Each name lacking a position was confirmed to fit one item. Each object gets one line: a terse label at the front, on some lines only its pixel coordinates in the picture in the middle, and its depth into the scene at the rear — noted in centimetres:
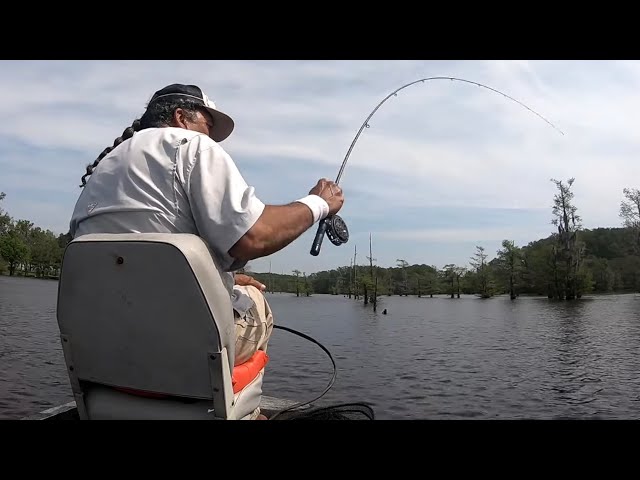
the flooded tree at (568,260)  7869
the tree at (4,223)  8538
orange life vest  184
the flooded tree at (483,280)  9706
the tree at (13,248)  8692
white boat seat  164
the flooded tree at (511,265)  9081
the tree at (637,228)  6938
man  182
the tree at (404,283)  11306
